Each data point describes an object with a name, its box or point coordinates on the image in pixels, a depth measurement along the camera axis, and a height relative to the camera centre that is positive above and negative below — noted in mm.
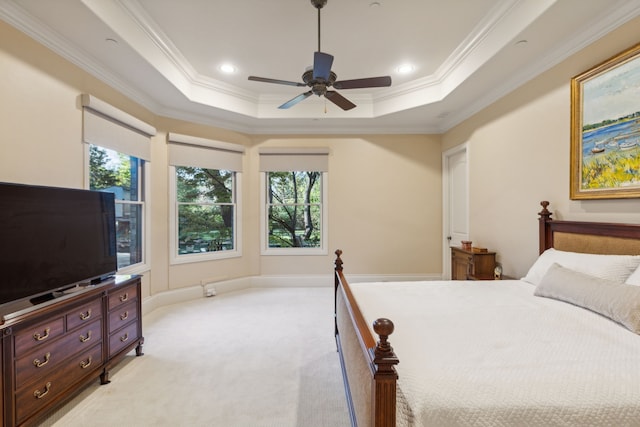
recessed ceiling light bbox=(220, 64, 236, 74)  3504 +1726
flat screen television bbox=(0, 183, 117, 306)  1729 -194
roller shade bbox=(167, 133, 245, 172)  4098 +865
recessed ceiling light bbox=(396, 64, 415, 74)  3551 +1747
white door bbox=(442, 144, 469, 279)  4363 +178
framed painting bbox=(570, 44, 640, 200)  2033 +616
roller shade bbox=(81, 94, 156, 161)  2766 +875
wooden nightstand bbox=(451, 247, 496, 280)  3375 -607
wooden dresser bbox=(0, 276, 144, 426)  1594 -879
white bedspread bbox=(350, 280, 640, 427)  988 -616
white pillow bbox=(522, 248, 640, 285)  1860 -361
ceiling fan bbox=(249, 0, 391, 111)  2373 +1133
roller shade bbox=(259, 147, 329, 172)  4836 +878
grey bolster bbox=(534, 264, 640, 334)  1521 -483
